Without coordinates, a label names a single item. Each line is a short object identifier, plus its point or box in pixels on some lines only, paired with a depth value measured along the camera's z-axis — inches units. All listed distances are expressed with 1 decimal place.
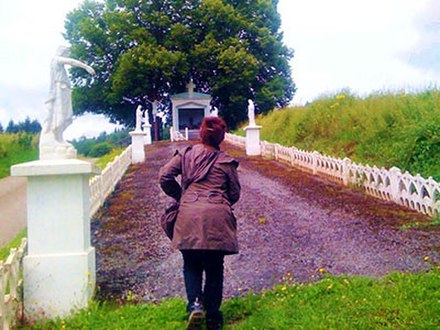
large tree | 1295.5
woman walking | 156.3
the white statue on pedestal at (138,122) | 754.1
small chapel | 1305.4
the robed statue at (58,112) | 200.4
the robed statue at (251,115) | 757.3
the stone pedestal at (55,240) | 187.2
